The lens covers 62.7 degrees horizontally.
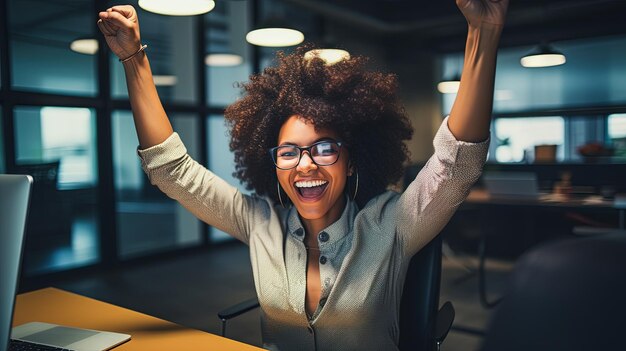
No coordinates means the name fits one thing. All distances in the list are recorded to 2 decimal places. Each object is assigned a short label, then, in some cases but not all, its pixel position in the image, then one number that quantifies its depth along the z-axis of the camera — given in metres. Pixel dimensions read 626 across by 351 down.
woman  1.27
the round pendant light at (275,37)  3.49
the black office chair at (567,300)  0.47
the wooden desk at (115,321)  1.20
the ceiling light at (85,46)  4.80
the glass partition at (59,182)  4.51
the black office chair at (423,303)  1.43
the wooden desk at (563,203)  3.46
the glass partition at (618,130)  6.04
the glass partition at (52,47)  4.40
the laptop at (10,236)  0.78
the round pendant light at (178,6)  2.03
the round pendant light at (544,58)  5.30
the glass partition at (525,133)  8.49
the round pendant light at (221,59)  6.11
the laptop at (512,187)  4.06
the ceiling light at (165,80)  5.85
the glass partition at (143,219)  5.23
